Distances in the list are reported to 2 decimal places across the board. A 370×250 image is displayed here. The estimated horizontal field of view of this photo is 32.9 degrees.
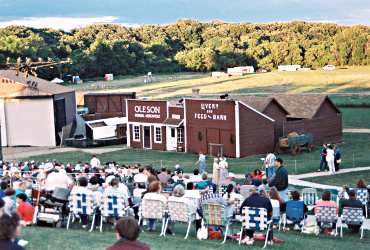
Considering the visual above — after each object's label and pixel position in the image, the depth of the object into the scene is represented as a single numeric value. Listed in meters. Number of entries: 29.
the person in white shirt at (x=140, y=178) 16.87
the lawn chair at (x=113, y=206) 13.13
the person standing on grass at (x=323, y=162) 28.97
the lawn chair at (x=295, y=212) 14.08
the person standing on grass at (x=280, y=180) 15.37
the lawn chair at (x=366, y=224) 15.21
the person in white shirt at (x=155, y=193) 12.89
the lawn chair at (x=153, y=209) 12.91
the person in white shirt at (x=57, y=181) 14.69
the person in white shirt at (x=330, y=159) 28.03
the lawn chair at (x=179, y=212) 12.74
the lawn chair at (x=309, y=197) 17.54
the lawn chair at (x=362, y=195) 16.30
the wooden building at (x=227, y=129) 37.88
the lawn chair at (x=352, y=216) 13.67
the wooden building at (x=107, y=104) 52.97
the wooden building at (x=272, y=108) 40.00
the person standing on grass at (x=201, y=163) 28.75
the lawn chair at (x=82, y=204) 13.30
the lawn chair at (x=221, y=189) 17.16
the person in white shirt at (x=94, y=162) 25.28
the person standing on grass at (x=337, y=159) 28.56
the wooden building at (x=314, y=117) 40.12
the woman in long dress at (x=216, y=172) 23.84
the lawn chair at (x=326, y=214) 13.56
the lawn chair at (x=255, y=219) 11.91
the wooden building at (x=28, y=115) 48.12
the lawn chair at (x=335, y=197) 16.09
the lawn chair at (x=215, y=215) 12.47
